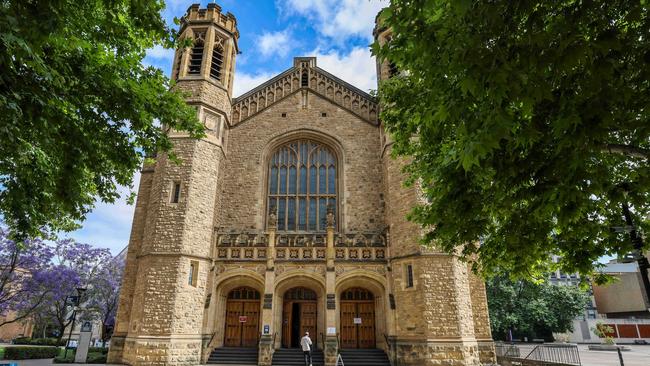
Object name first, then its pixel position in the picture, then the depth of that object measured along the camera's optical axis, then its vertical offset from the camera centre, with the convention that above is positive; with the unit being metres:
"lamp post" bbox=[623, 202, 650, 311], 5.79 +1.05
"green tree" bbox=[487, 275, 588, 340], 32.72 +1.58
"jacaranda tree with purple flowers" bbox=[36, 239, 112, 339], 22.44 +3.02
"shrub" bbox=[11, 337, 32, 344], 33.96 -1.36
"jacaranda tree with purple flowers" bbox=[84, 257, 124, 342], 27.08 +2.07
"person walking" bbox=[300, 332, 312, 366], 14.75 -0.76
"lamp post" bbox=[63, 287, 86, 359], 16.36 +1.00
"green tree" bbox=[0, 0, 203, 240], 4.91 +3.28
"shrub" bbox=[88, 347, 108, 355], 20.25 -1.33
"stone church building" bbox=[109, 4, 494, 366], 15.16 +3.28
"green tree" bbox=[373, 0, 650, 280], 3.88 +2.43
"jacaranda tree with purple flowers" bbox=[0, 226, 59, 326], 20.30 +2.50
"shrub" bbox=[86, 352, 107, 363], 16.70 -1.39
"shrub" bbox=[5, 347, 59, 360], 20.02 -1.44
